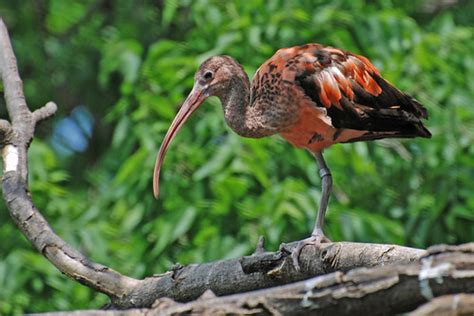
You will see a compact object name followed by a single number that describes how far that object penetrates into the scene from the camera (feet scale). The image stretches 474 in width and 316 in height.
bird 37.63
